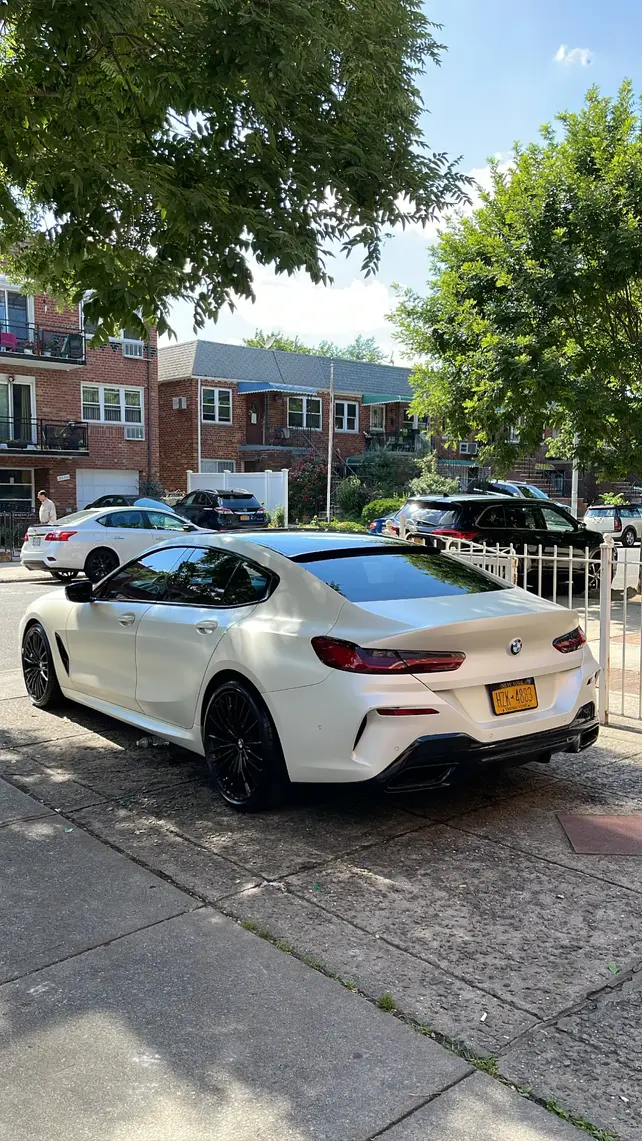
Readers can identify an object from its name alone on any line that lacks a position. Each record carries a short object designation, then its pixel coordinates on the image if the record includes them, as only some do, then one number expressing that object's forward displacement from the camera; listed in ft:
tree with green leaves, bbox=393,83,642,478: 38.27
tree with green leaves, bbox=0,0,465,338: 18.90
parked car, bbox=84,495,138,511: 74.43
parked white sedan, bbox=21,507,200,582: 56.34
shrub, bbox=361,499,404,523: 97.60
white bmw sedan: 13.74
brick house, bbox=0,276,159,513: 99.91
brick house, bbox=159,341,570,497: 125.59
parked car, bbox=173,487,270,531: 85.92
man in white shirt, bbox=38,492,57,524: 71.61
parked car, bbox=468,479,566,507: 95.85
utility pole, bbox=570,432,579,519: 98.67
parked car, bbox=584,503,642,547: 94.12
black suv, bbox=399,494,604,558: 45.73
